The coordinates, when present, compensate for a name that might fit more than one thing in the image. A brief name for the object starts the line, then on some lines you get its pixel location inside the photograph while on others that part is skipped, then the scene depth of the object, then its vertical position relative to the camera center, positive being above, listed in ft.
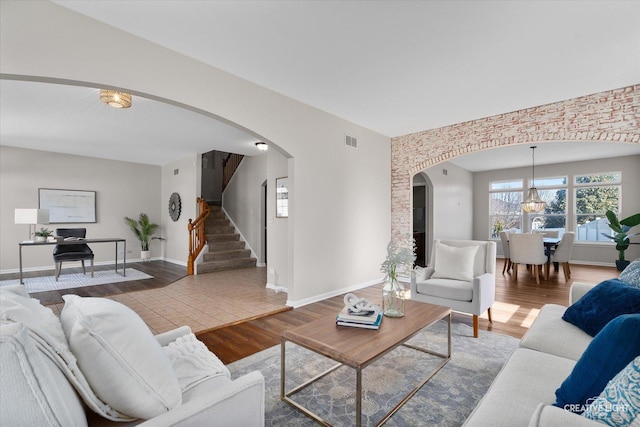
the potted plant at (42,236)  18.11 -1.36
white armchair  10.46 -2.40
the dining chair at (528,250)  19.24 -2.27
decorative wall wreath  26.30 +0.66
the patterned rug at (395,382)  6.23 -4.08
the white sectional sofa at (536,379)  3.26 -2.55
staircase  22.56 -2.77
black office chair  19.09 -2.49
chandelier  23.07 +0.91
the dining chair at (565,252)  19.72 -2.41
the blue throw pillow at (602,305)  5.98 -1.84
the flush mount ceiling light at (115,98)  12.22 +4.69
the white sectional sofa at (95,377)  2.49 -1.60
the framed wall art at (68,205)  23.35 +0.68
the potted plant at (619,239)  19.64 -1.54
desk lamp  17.00 -0.17
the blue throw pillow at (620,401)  2.85 -1.81
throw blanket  4.52 -2.42
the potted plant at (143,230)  27.09 -1.47
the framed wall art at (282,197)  16.47 +0.90
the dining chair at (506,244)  22.31 -2.21
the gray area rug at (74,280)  17.54 -4.22
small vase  7.95 -2.23
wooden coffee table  5.76 -2.65
